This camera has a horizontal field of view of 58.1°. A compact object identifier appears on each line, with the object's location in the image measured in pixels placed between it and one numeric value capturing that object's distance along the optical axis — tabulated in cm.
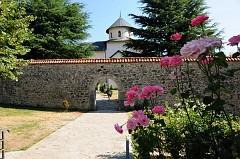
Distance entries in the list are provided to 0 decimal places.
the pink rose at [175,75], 257
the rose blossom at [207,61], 213
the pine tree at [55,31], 2073
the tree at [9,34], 741
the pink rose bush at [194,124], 184
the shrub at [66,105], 1376
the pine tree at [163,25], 2009
